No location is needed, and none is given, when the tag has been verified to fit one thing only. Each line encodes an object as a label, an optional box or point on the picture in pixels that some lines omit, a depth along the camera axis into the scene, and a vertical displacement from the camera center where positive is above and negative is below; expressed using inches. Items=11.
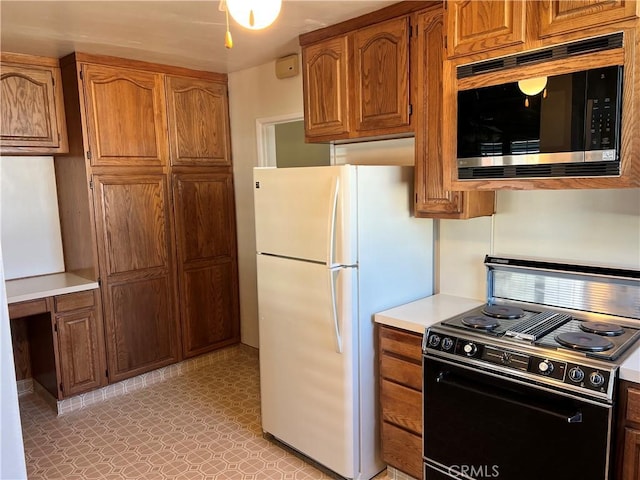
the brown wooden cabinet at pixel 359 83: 96.5 +21.3
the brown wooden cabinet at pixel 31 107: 121.0 +22.0
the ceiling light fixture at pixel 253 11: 54.3 +19.8
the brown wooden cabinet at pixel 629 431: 64.1 -34.3
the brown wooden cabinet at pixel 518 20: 65.9 +23.2
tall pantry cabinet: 128.3 -3.9
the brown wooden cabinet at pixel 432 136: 90.6 +8.6
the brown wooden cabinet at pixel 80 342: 124.5 -39.9
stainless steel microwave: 67.4 +7.6
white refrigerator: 90.4 -20.5
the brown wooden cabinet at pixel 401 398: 88.4 -40.5
